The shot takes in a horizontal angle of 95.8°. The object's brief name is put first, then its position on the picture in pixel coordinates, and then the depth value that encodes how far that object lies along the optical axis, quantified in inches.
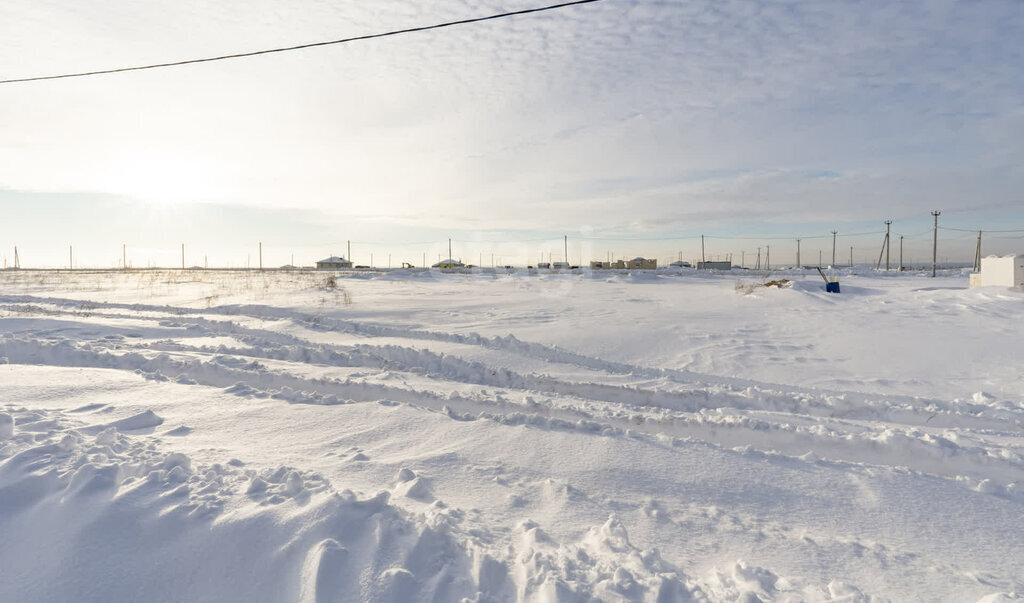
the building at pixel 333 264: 3198.8
